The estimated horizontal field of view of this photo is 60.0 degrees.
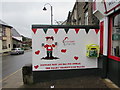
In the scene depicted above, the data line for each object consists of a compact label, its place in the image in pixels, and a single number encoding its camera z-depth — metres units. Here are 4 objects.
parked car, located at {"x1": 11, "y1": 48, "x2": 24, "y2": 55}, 19.78
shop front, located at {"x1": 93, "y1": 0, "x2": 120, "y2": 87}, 3.99
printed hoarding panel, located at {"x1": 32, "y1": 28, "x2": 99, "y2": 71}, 4.52
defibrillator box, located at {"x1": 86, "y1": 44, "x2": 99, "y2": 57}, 4.56
